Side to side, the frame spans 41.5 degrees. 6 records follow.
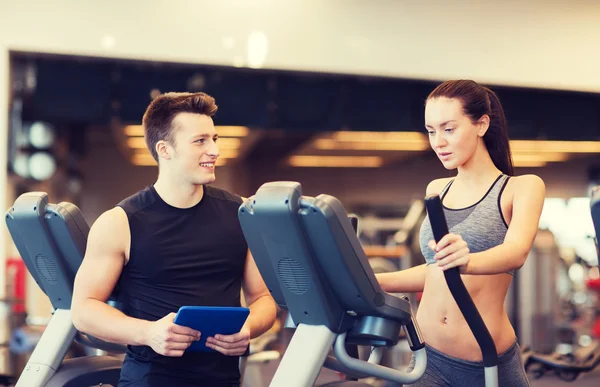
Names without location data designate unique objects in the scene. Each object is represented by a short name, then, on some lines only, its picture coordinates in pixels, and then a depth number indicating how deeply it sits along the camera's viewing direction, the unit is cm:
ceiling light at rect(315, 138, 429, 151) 1085
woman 192
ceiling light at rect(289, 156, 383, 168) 1295
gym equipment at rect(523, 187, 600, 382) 525
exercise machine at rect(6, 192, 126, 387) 256
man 221
